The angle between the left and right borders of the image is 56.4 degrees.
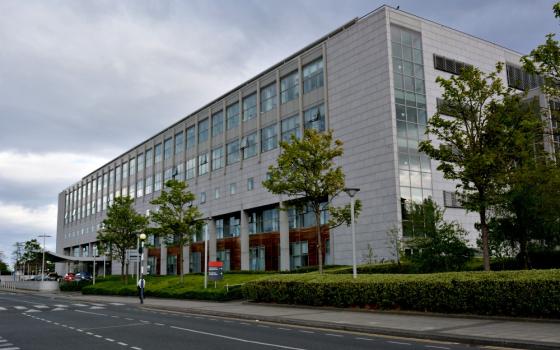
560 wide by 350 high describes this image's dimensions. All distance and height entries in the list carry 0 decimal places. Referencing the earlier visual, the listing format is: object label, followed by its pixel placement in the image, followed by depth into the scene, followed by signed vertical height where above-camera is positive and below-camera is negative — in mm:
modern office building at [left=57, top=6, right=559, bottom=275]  42844 +12463
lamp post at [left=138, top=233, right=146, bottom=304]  33841 -1604
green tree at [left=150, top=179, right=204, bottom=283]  43375 +3605
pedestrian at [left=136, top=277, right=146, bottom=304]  33822 -1722
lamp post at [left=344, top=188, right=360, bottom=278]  25203 +3115
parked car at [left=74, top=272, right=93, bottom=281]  79562 -2198
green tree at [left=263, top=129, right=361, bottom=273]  30250 +4994
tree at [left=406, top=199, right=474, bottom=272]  29031 +232
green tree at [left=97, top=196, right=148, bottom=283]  57469 +3856
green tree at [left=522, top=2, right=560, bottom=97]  19938 +7358
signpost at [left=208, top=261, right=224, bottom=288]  34469 -808
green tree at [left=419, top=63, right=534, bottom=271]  22625 +5219
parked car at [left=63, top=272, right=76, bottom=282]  80525 -2270
